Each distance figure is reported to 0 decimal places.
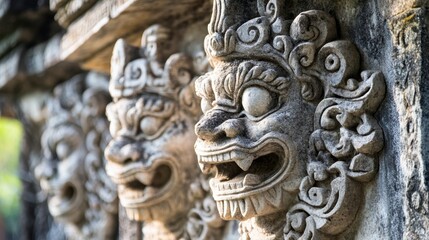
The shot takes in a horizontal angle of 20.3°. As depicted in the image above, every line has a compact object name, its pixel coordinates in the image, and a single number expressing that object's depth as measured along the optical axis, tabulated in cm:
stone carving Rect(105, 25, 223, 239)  437
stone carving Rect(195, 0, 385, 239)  337
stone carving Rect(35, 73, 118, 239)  544
